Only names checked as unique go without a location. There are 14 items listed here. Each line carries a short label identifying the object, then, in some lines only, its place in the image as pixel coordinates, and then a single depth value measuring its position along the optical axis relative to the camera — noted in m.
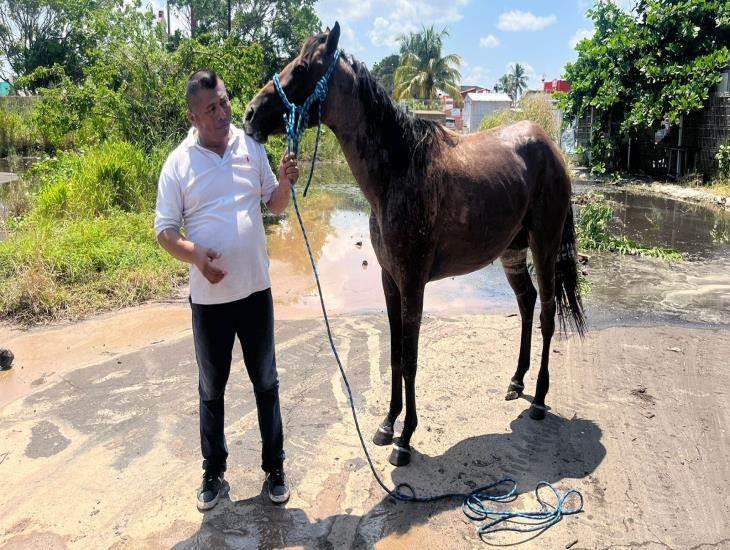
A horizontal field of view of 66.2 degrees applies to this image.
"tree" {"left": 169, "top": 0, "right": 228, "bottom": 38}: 30.11
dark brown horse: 2.86
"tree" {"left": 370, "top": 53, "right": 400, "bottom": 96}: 68.88
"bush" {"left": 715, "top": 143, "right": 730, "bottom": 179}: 13.76
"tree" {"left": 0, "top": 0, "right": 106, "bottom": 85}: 36.16
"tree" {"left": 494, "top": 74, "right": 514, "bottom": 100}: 86.71
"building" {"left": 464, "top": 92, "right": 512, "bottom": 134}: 39.62
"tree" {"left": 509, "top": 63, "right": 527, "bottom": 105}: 84.94
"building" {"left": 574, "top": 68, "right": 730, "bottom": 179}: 14.39
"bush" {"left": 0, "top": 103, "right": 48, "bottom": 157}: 21.72
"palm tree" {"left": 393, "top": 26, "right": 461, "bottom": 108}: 46.53
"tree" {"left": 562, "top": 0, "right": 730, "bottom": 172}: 14.70
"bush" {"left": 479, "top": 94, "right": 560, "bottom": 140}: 20.39
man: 2.53
